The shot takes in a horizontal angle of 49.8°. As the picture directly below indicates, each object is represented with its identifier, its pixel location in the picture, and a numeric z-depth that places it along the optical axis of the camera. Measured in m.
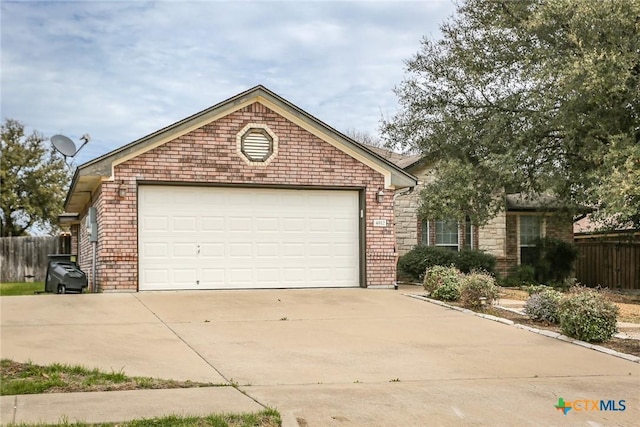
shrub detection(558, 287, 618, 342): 10.23
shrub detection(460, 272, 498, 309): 13.27
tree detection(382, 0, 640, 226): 15.81
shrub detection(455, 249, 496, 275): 21.86
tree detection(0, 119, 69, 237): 37.16
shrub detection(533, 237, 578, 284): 23.66
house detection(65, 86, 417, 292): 15.17
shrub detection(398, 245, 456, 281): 21.41
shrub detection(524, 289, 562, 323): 11.88
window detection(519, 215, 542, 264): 24.39
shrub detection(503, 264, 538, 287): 22.78
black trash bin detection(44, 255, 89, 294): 15.30
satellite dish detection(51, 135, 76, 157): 19.06
